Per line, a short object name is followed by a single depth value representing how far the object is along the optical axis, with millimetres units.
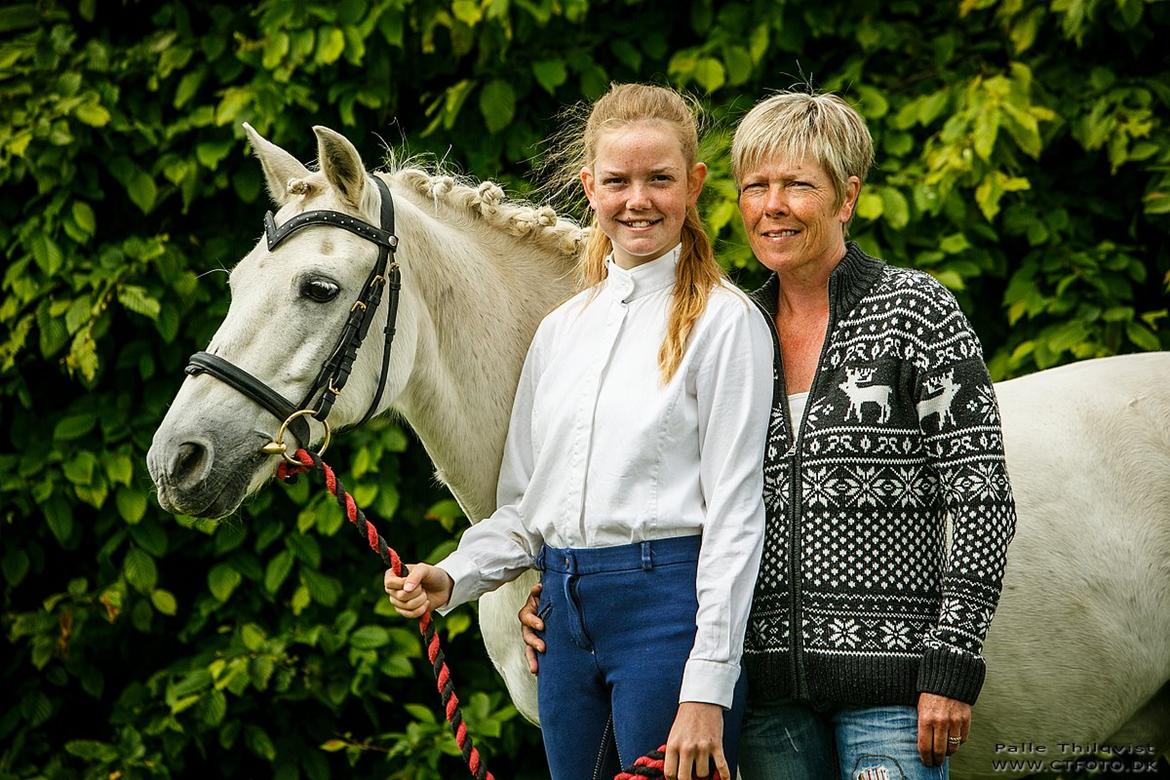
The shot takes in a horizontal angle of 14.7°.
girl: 5759
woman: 5741
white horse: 5955
